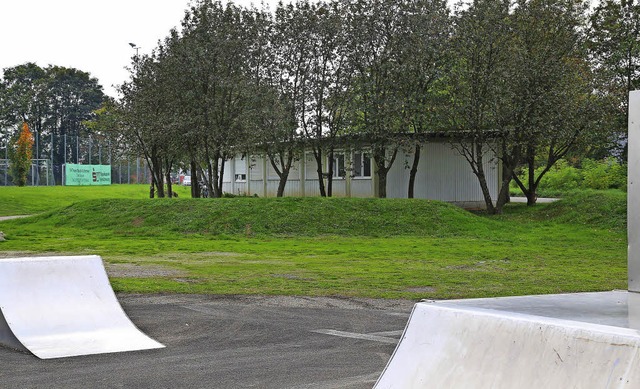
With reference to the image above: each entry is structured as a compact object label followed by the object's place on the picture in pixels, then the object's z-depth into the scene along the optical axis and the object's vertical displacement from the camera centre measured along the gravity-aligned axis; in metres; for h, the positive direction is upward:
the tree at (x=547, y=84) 32.25 +3.16
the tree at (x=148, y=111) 39.66 +2.73
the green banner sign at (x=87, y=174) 64.50 -0.65
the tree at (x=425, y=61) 34.41 +4.40
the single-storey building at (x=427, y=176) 38.59 -0.55
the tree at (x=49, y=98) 87.00 +7.67
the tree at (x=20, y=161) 56.09 +0.38
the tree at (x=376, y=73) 35.09 +3.99
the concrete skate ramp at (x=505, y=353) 4.00 -1.03
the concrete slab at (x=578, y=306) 5.05 -0.98
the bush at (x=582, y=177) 45.72 -0.81
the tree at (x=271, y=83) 36.81 +3.81
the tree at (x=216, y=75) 37.16 +4.16
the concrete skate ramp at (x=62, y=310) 8.87 -1.66
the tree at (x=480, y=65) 32.72 +4.00
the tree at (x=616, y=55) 33.97 +4.62
